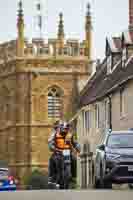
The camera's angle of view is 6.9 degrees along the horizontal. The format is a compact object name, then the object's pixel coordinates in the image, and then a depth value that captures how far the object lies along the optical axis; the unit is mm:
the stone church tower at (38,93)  86500
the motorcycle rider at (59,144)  27312
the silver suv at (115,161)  26484
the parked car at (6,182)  34188
